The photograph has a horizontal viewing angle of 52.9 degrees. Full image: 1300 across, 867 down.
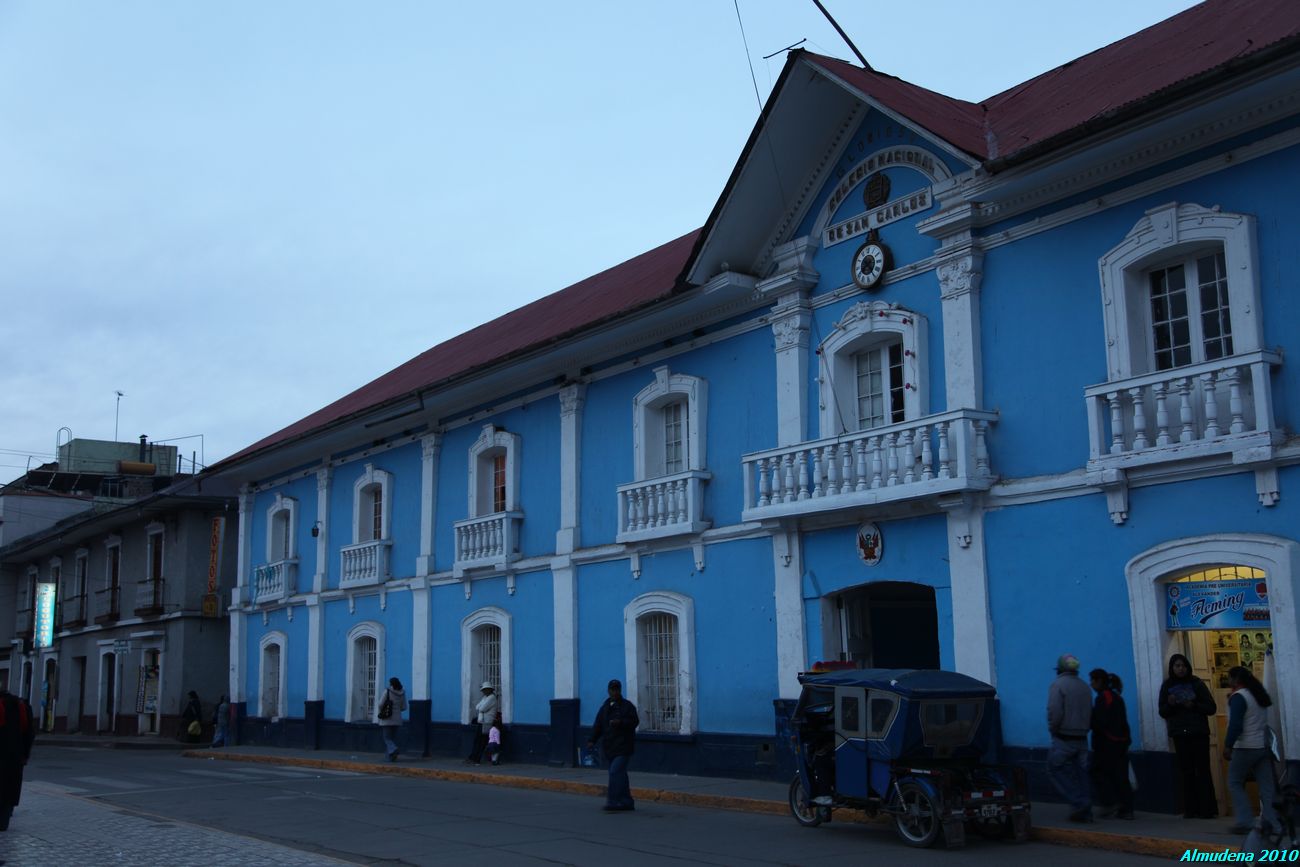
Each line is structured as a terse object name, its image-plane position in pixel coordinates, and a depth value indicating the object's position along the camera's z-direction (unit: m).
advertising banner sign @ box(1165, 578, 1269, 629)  11.95
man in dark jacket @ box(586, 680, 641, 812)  14.78
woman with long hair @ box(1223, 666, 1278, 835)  10.41
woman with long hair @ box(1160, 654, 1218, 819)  11.76
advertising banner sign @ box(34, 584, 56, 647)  44.66
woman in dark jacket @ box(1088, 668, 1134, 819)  11.97
